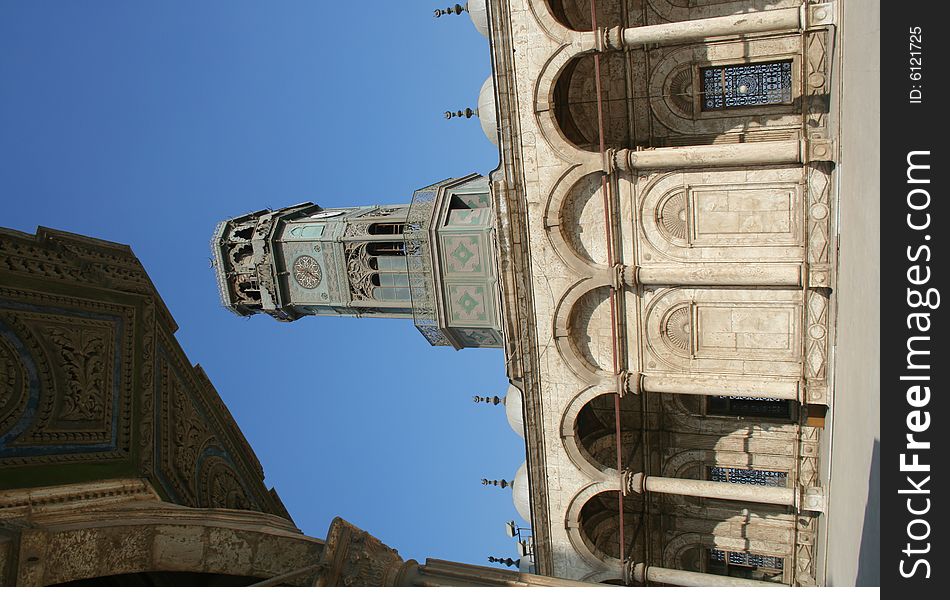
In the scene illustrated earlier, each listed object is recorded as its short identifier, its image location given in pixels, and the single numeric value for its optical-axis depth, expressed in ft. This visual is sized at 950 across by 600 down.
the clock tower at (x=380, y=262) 60.44
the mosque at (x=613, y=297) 33.19
